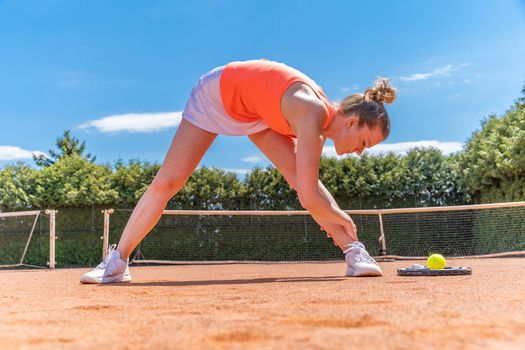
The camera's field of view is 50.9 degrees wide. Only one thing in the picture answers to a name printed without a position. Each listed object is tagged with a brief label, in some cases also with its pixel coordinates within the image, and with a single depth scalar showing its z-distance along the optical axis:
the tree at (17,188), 11.77
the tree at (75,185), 11.59
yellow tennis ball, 4.22
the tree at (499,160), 10.41
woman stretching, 3.11
